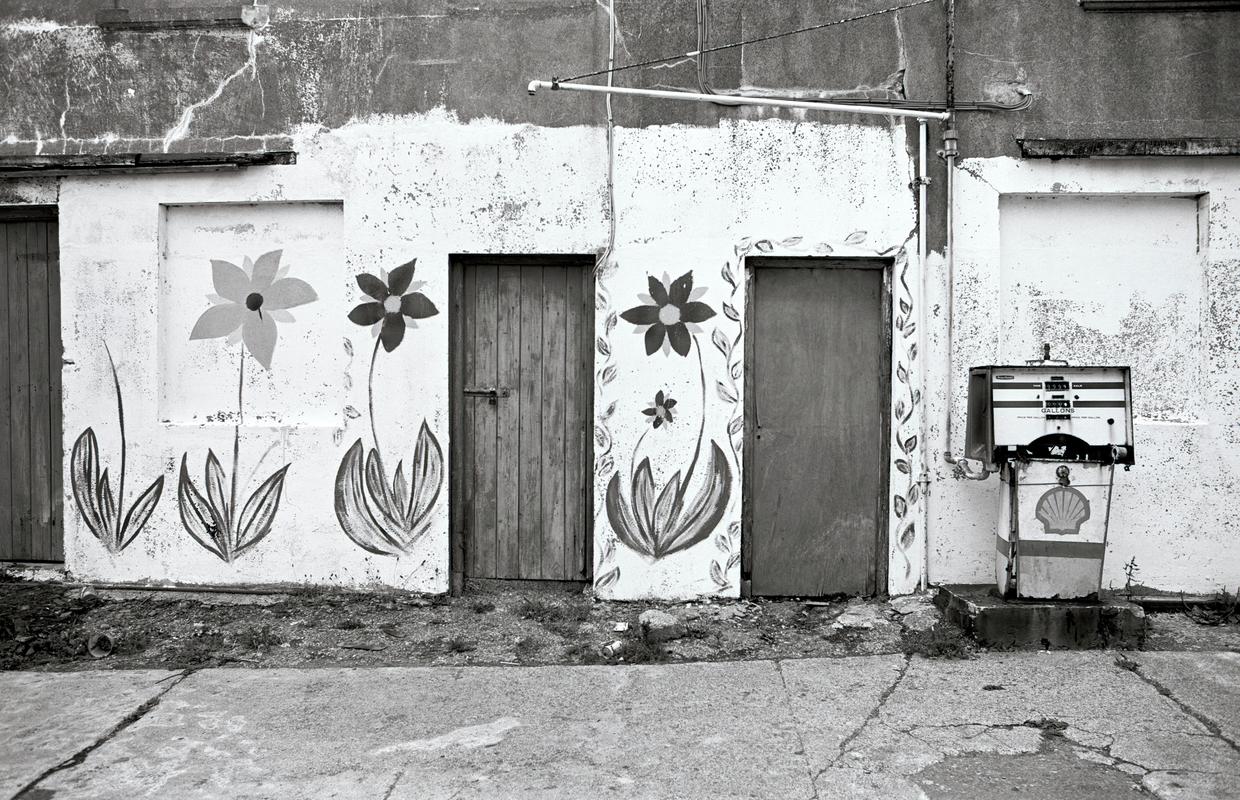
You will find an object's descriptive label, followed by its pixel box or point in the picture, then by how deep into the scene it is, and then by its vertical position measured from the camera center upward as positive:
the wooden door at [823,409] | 6.17 -0.11
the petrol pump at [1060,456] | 5.25 -0.35
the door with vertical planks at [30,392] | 6.60 +0.05
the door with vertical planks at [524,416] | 6.31 -0.14
